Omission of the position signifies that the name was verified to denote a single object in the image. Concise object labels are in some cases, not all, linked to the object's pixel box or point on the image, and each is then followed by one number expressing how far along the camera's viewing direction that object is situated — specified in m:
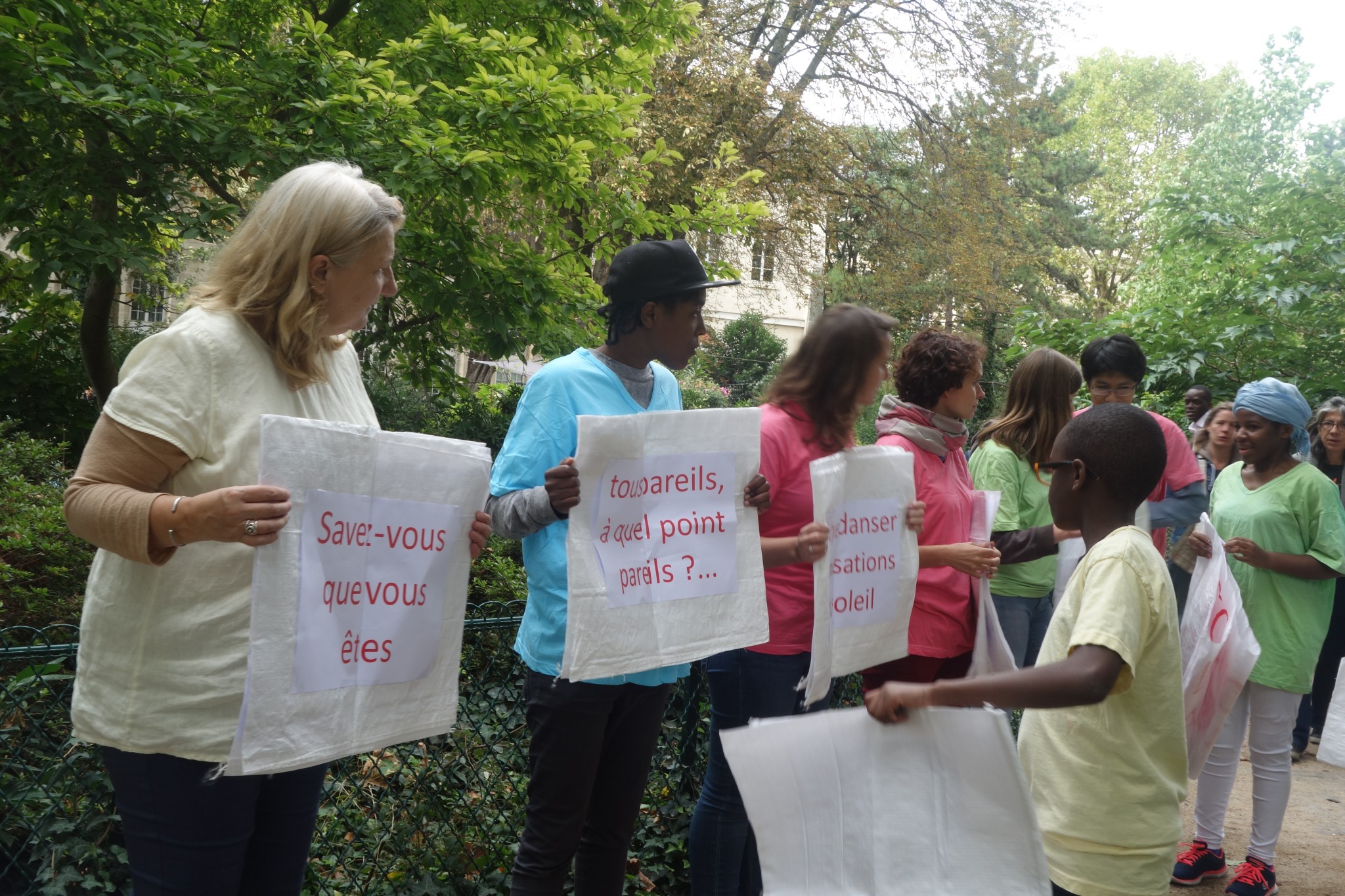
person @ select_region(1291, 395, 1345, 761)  6.16
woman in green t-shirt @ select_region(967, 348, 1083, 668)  3.99
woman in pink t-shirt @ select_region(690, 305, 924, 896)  2.85
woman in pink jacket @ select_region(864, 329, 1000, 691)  3.28
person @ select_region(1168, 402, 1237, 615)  5.92
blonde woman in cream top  1.68
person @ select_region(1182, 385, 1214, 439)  8.34
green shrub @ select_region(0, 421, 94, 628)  4.36
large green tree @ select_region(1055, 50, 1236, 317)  38.91
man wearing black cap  2.44
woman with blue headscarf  4.05
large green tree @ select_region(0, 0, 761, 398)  5.54
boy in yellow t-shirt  1.97
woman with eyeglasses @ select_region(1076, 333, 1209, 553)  4.02
